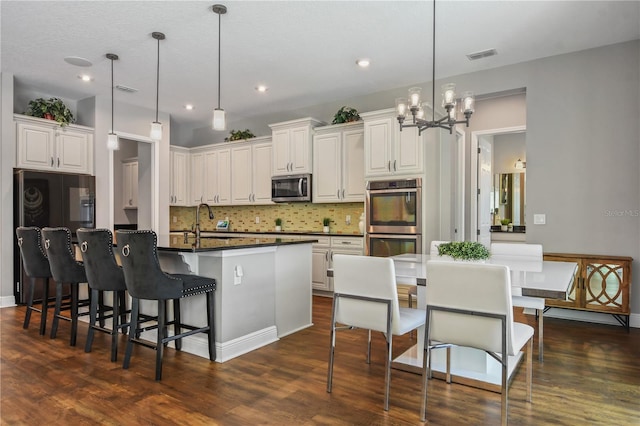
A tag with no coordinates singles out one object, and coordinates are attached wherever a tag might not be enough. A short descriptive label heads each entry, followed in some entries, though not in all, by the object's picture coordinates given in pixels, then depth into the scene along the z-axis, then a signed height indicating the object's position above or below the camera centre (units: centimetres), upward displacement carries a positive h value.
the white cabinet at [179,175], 736 +66
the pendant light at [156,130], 405 +82
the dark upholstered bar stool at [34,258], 392 -46
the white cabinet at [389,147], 483 +79
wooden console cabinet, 387 -73
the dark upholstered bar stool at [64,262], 355 -45
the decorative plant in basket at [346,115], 570 +136
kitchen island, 312 -64
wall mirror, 768 +28
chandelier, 300 +81
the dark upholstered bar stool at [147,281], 275 -49
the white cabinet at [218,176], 711 +64
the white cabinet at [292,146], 589 +98
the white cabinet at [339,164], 554 +67
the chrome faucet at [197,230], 355 -17
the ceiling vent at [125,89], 548 +170
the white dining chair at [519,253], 307 -36
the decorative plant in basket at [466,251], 268 -27
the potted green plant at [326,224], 618 -20
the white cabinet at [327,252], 540 -56
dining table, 223 -68
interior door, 632 +32
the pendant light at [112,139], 447 +81
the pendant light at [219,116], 346 +83
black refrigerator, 505 +12
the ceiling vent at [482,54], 431 +171
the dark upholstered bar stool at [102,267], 310 -44
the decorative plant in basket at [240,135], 690 +132
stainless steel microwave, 595 +35
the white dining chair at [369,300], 238 -55
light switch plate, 452 -9
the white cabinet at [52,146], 524 +90
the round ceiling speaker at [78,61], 452 +172
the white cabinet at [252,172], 661 +66
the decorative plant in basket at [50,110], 548 +139
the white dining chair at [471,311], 199 -52
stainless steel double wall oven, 481 -7
